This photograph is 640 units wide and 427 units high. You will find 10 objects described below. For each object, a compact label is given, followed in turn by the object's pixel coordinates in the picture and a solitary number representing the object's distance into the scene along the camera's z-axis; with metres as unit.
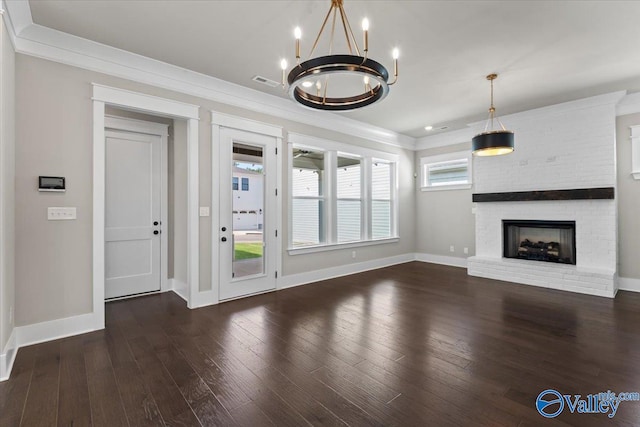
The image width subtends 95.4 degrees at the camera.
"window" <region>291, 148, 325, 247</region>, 4.98
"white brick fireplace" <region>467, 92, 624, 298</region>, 4.52
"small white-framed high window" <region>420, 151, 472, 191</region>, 6.38
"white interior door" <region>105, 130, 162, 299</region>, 4.07
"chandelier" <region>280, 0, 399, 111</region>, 1.92
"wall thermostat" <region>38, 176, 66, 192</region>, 2.81
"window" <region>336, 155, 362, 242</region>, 5.74
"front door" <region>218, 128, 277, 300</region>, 4.08
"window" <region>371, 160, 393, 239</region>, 6.41
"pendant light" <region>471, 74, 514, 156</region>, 3.96
